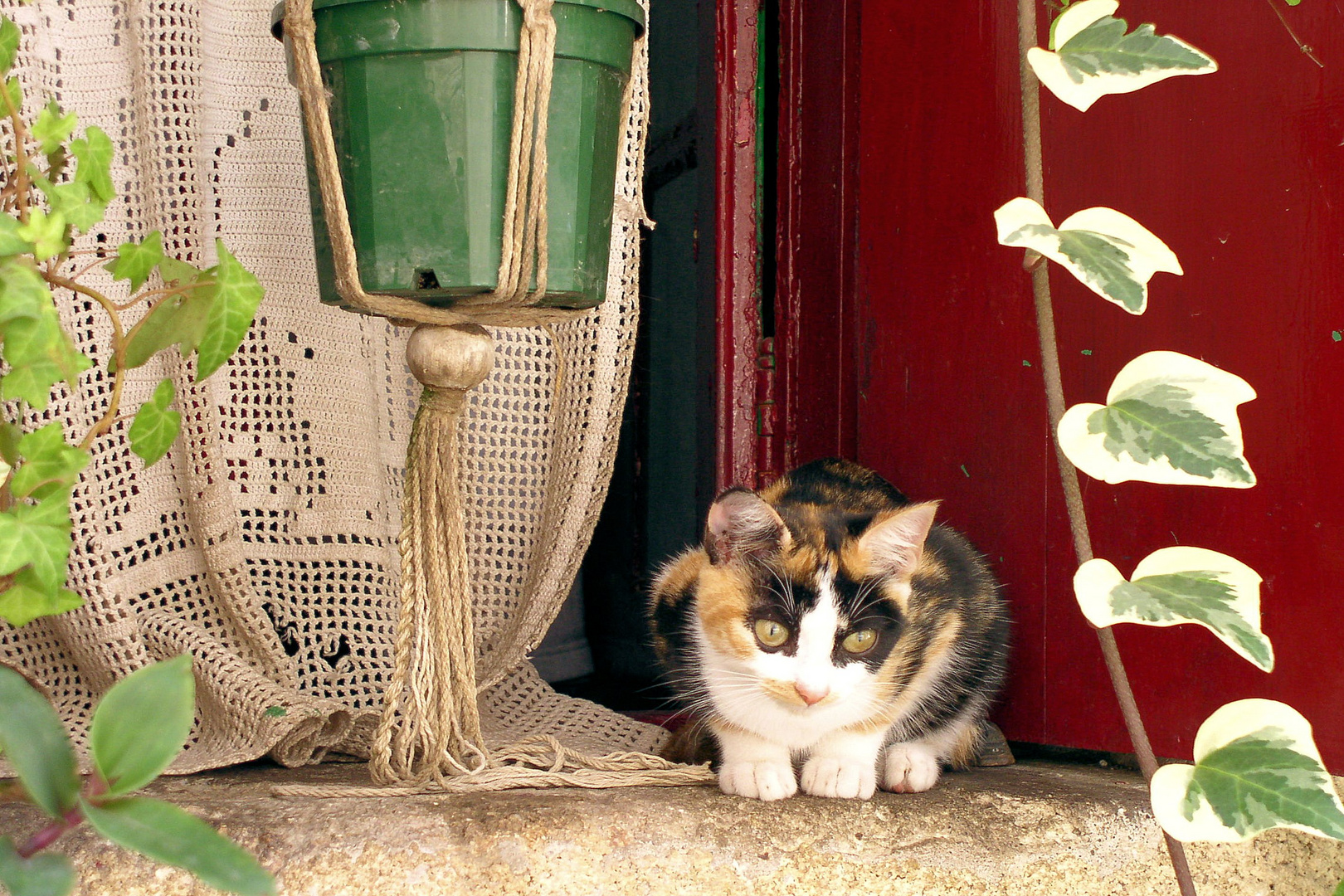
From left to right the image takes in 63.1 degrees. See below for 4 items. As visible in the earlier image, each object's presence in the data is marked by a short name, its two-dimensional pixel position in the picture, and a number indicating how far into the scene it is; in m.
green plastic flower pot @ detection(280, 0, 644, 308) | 1.03
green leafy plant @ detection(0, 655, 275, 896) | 0.48
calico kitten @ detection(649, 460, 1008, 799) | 1.22
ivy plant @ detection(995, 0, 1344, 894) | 0.73
